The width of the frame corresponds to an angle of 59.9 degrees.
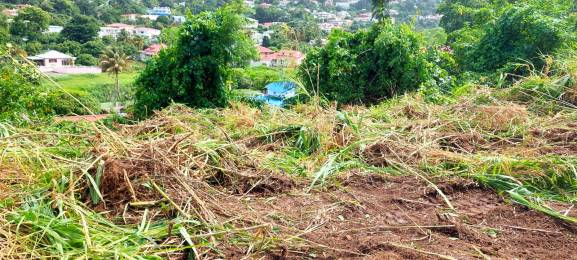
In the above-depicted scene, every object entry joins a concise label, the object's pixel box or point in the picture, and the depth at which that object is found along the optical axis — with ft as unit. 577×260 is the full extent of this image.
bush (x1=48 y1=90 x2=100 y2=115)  29.07
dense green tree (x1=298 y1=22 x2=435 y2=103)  26.89
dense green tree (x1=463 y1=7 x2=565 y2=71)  28.89
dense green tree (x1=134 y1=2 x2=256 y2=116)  26.50
